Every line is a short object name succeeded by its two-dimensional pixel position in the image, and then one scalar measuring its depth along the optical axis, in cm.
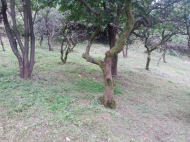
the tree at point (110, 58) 376
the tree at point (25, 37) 491
